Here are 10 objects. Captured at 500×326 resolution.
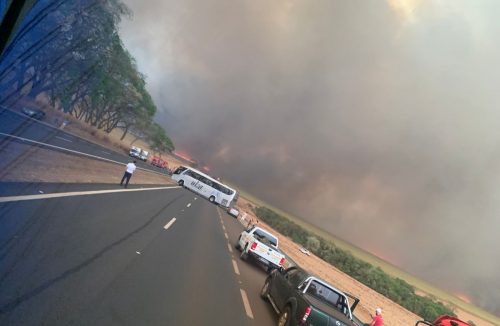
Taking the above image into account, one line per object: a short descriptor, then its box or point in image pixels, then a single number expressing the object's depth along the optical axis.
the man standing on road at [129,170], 21.42
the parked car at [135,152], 71.29
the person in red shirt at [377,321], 11.99
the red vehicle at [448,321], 9.87
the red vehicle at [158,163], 94.19
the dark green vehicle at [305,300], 7.92
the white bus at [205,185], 56.94
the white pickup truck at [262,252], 17.22
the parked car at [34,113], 33.28
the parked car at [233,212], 48.53
